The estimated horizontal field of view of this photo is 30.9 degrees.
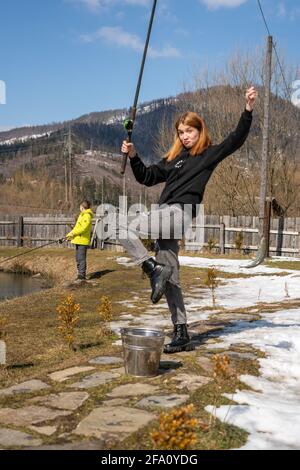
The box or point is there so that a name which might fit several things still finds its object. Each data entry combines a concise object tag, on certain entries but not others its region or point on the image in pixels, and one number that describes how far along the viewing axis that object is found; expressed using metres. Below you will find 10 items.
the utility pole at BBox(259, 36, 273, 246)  17.94
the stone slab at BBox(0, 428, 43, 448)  2.84
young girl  4.71
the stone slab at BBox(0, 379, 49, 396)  3.88
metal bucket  4.13
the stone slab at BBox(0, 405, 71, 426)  3.19
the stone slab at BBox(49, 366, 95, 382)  4.20
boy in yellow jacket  12.73
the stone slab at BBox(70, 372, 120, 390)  3.95
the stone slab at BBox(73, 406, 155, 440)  2.99
